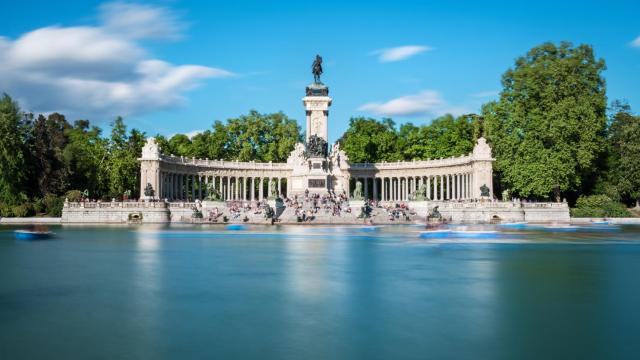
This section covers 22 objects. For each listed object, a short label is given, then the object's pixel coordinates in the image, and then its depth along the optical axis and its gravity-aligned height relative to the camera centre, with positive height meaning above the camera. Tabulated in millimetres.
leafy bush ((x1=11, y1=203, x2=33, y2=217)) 68688 -280
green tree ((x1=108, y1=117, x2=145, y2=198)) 81875 +6061
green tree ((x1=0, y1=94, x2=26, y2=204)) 69938 +5293
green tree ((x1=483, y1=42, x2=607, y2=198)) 67125 +9139
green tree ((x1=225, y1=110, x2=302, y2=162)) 99562 +11192
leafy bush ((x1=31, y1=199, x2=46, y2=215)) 71188 +147
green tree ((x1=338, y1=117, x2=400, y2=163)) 96438 +9493
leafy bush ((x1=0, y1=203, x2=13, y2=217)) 68375 -379
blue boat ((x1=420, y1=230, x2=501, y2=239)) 44116 -2006
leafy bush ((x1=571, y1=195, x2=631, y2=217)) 67250 -290
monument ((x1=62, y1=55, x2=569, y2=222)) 66250 +3378
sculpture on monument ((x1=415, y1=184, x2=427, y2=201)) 68312 +1181
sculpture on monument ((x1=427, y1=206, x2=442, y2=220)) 61344 -877
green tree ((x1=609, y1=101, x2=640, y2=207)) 70688 +5052
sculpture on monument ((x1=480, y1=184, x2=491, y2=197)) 68844 +1589
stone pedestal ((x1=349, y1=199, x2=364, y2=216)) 64438 +18
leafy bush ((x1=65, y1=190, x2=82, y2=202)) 73375 +1409
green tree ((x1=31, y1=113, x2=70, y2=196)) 76438 +5285
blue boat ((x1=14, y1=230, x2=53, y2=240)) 41875 -1811
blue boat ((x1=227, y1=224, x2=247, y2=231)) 53819 -1731
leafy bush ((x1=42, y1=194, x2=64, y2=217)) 70438 +359
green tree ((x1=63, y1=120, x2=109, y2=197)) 82500 +5376
